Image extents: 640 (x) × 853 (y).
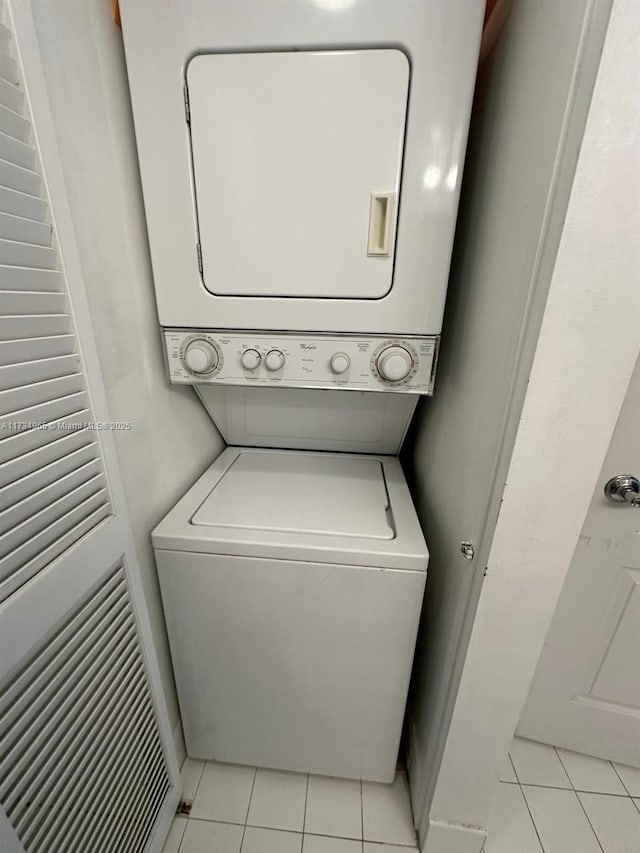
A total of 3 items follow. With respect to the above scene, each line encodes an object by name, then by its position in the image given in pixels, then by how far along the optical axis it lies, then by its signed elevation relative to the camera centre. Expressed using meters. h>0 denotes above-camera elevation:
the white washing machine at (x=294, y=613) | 0.98 -0.84
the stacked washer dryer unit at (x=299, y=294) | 0.82 +0.03
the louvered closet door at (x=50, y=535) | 0.59 -0.44
